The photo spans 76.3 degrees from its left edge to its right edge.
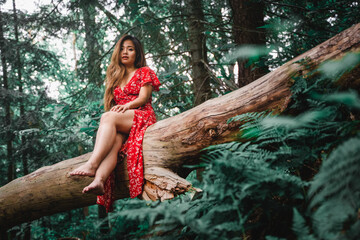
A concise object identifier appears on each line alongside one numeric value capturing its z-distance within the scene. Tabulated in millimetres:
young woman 2391
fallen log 1874
